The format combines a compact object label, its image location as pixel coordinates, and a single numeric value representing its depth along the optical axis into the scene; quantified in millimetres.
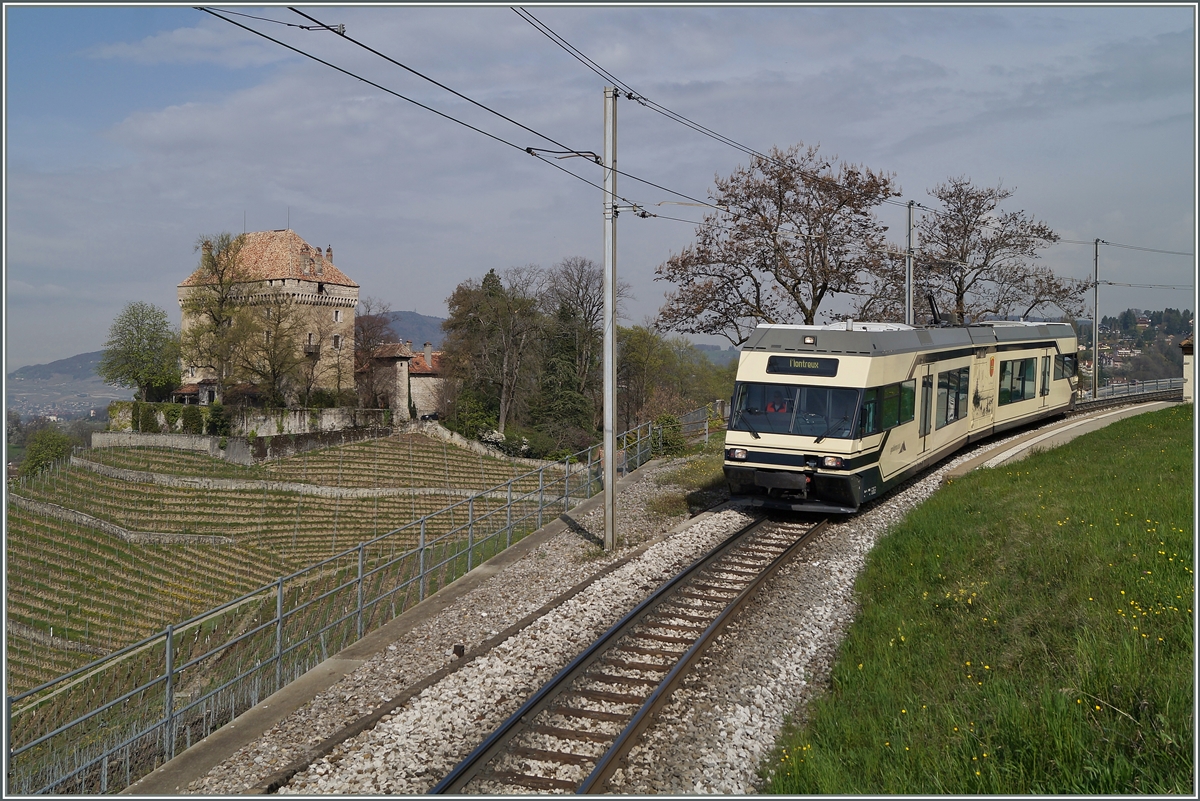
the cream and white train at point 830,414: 14531
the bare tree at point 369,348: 81375
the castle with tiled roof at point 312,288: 81375
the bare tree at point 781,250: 30562
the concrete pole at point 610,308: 14555
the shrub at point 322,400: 75000
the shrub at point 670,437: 25125
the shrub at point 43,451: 66375
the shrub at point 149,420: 68375
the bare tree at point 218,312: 68938
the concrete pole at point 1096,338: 42531
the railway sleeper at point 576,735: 7426
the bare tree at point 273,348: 69688
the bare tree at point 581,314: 72750
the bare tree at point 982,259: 39375
